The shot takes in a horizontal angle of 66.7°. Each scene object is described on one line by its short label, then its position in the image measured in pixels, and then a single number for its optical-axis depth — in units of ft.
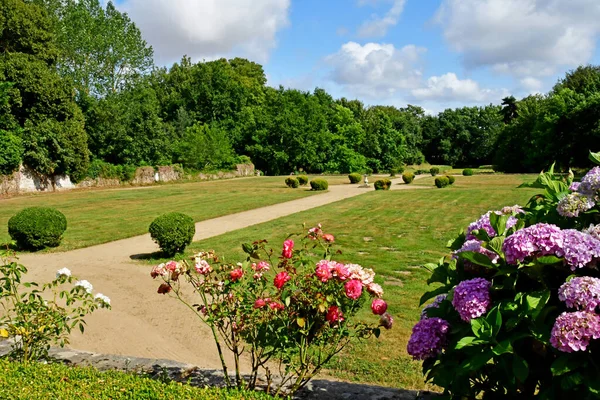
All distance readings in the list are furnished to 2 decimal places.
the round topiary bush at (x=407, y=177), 104.92
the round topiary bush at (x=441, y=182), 92.43
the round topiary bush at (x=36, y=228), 37.42
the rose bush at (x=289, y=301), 9.21
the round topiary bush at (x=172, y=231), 33.63
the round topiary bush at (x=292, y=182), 96.22
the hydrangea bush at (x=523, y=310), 5.82
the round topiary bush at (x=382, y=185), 90.17
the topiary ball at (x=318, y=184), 90.53
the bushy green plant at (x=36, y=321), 12.54
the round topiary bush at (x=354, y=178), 111.12
